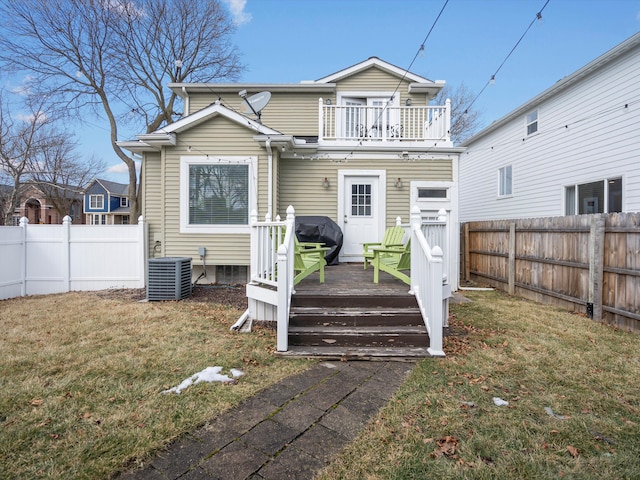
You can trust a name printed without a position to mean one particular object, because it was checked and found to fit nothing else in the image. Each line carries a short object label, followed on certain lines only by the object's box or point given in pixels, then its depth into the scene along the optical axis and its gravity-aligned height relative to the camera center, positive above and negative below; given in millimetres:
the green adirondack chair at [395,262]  5069 -464
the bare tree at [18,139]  13461 +4031
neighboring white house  7438 +2528
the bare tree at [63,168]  17547 +4022
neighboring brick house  25017 +2476
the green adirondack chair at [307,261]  4965 -446
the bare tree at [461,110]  20359 +7973
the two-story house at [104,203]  32750 +2927
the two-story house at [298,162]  7492 +1746
